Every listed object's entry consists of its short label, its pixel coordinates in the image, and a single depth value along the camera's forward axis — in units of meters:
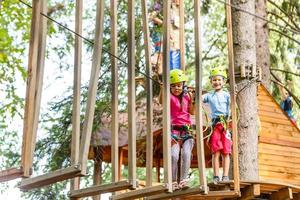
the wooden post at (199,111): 6.04
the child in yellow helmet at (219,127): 7.61
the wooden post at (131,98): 5.41
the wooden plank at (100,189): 5.32
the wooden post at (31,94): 4.66
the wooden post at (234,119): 7.01
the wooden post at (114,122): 5.54
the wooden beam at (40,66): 4.77
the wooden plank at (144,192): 5.66
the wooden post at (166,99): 5.72
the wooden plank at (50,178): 4.77
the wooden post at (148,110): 5.88
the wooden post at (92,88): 4.94
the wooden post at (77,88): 4.91
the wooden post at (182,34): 7.55
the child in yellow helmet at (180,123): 7.06
